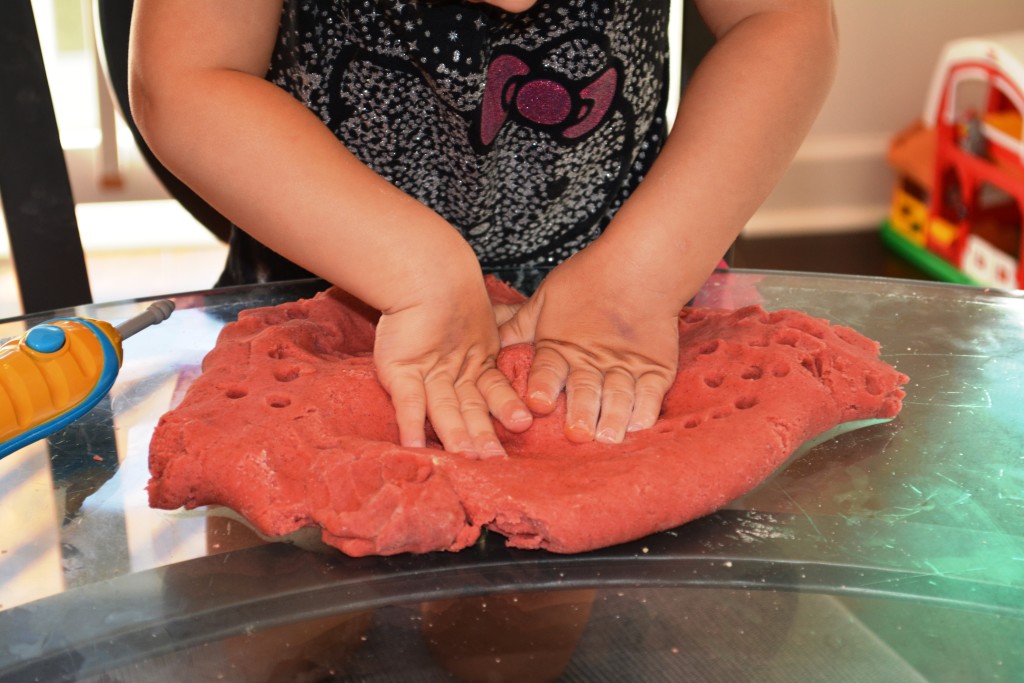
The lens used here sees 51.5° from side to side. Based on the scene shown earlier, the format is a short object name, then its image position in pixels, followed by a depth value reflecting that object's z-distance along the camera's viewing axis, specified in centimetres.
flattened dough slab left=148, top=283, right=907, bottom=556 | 52
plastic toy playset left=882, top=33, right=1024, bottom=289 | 191
